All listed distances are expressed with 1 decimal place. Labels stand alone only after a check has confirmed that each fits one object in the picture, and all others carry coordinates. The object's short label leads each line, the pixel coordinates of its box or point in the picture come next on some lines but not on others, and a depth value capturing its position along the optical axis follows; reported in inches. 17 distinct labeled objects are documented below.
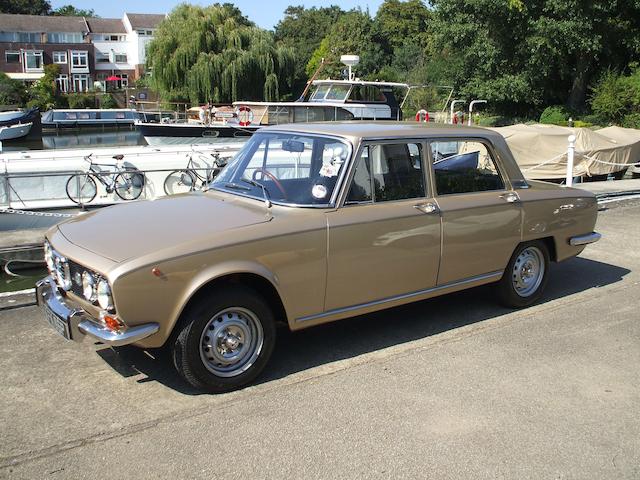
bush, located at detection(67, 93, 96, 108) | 2487.7
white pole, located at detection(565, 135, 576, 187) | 483.2
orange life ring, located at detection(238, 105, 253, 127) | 1000.7
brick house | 3014.3
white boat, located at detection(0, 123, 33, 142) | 1611.7
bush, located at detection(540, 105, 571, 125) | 1262.3
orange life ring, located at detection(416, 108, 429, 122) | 710.1
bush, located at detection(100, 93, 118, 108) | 2511.1
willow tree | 1581.0
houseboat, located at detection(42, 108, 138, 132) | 1895.9
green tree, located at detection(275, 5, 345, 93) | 3932.1
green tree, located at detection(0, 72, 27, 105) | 2267.7
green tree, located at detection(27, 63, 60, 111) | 2405.3
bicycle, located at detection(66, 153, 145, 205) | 467.8
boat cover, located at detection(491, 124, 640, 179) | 632.4
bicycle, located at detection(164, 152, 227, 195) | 496.7
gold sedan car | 155.9
